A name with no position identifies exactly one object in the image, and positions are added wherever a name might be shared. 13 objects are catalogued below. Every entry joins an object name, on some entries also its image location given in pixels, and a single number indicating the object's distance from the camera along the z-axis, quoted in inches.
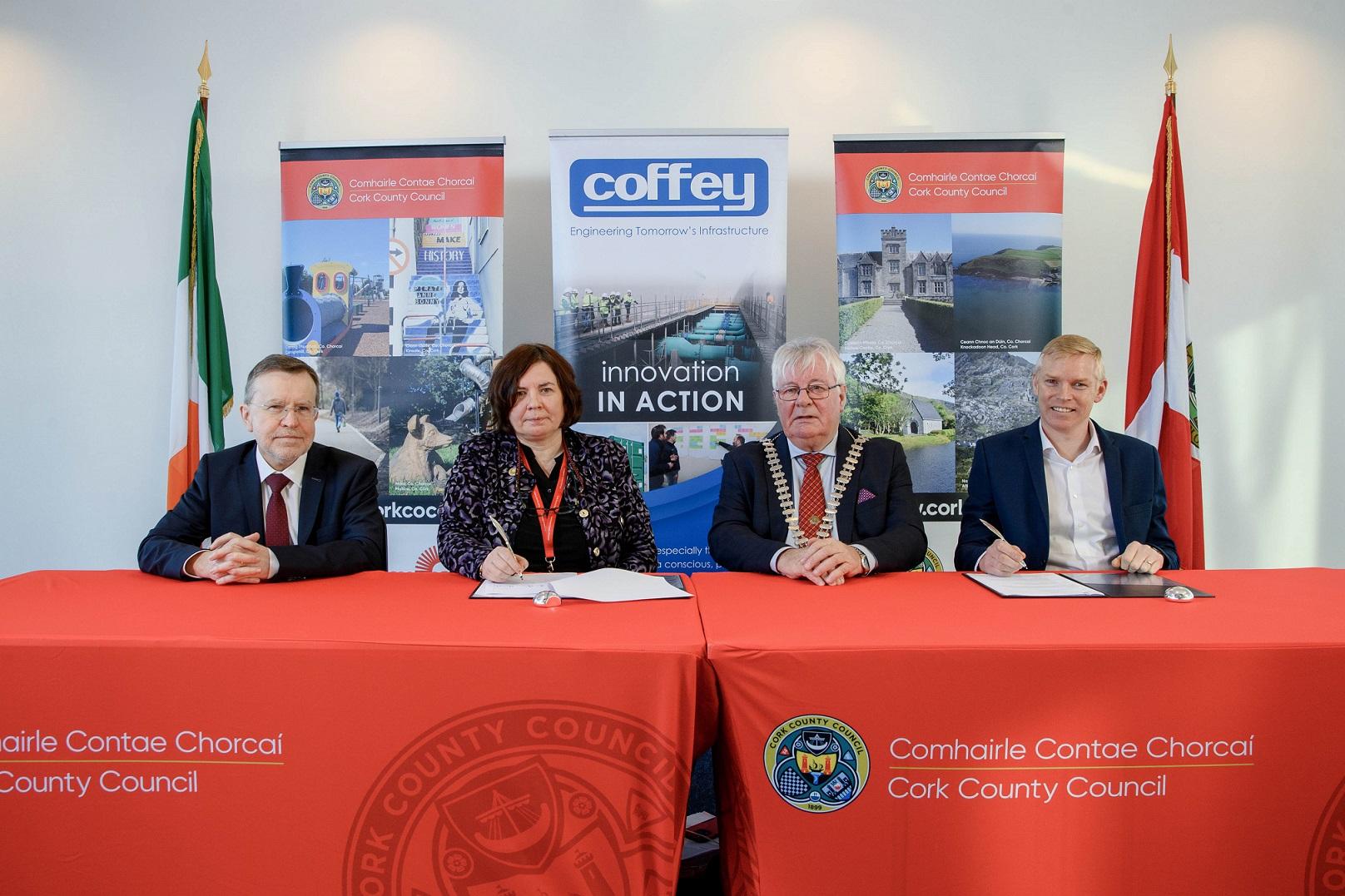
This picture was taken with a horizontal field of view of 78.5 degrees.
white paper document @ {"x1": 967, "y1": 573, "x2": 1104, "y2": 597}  71.4
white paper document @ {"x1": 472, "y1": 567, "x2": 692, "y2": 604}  70.9
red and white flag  144.3
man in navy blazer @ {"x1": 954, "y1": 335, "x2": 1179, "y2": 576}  95.3
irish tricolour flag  148.9
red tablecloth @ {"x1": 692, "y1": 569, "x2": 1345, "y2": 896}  56.0
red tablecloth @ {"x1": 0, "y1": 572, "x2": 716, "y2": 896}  56.2
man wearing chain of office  91.8
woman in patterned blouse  93.4
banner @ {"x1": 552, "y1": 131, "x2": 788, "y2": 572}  144.4
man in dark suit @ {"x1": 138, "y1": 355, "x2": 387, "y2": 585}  88.7
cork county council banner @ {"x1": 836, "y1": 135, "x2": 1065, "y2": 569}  146.2
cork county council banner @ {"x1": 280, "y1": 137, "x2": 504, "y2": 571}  147.6
